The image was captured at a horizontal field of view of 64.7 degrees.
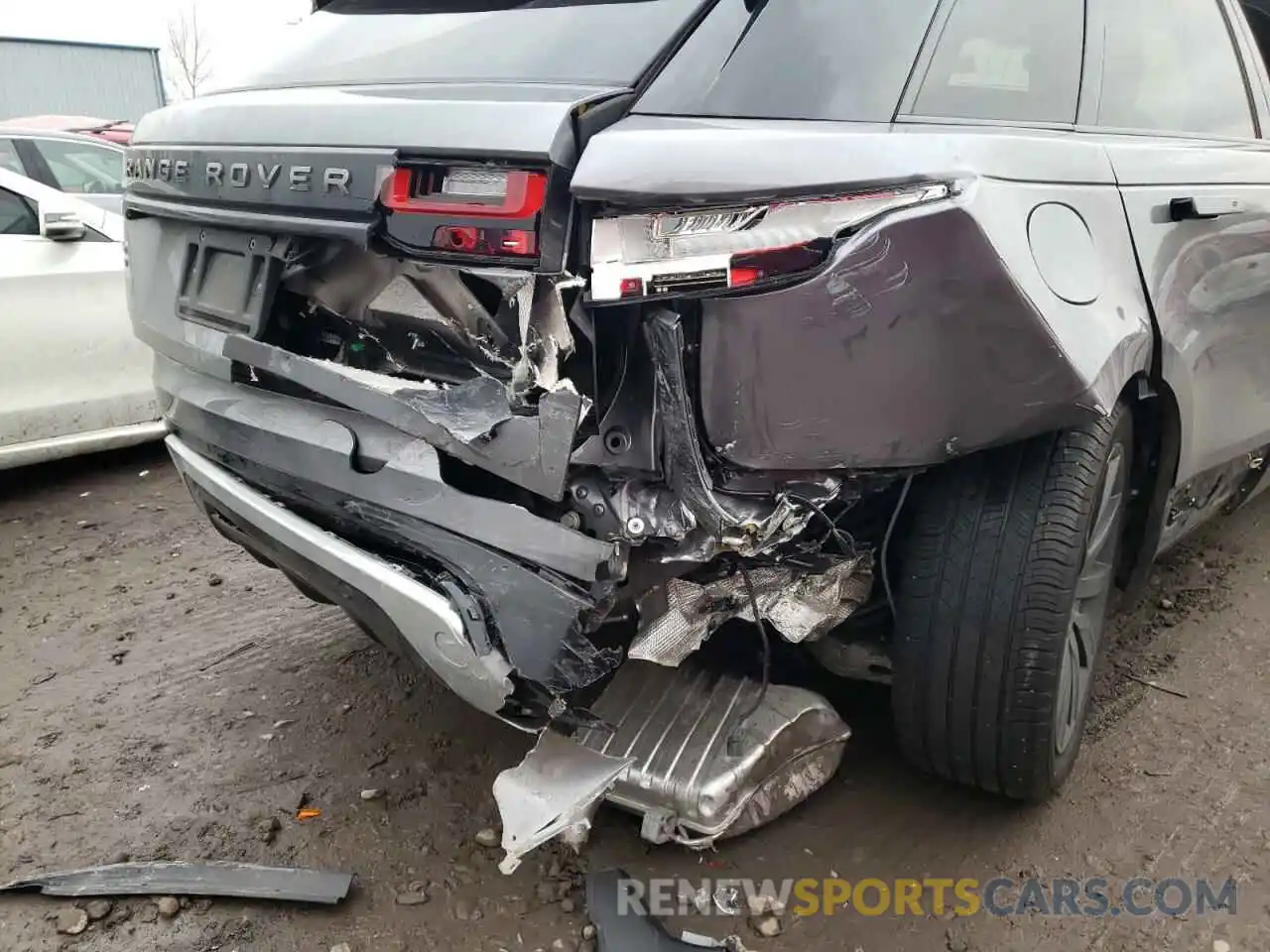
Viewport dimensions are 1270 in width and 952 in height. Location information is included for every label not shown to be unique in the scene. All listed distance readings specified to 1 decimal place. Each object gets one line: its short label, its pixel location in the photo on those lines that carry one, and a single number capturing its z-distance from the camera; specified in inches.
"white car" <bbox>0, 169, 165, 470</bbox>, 159.0
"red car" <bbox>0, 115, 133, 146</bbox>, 441.3
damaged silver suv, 62.5
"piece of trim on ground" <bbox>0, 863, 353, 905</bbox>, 81.3
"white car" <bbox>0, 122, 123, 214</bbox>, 211.9
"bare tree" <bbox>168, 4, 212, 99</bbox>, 1394.6
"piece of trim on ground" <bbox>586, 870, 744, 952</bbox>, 75.0
